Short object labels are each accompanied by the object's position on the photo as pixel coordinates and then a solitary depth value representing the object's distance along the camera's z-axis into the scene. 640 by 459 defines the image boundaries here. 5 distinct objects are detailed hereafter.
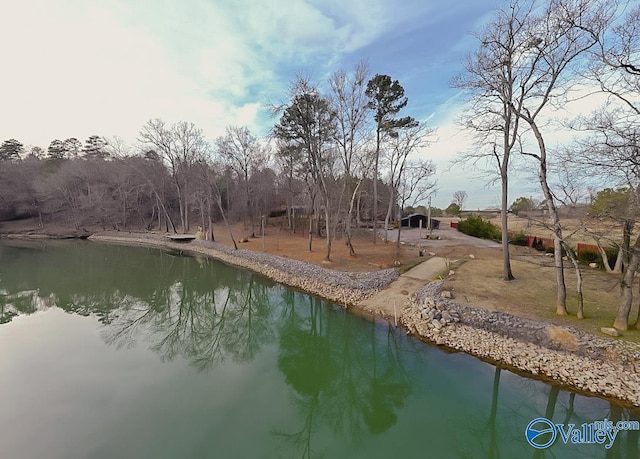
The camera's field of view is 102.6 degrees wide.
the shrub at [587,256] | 13.02
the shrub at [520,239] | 19.02
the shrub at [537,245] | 17.35
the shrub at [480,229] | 23.80
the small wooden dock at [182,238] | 26.30
